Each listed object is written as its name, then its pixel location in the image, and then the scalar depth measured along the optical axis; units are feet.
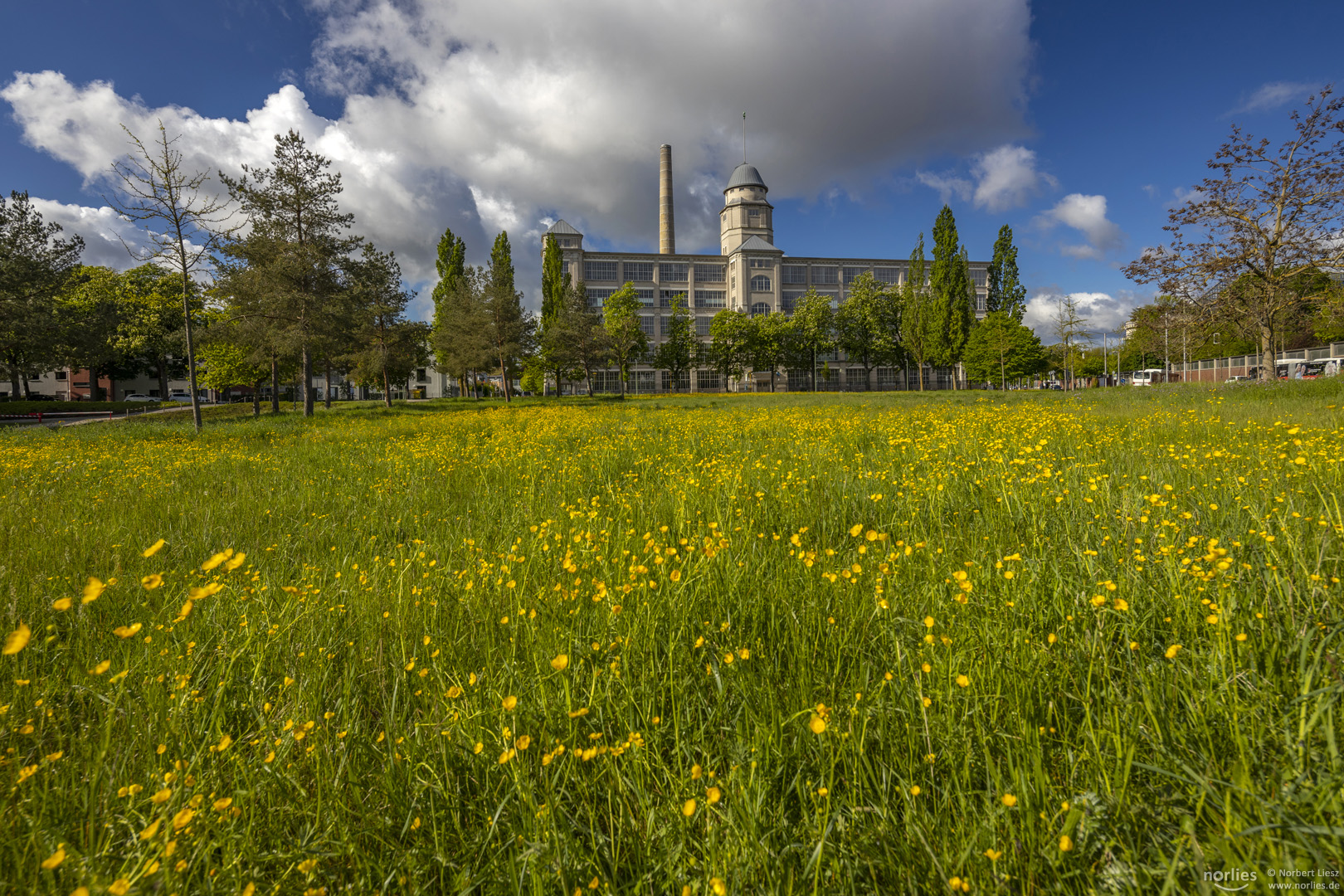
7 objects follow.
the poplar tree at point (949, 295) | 166.30
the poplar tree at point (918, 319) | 169.89
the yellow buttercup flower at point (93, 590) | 3.22
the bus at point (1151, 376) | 235.81
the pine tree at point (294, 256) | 70.28
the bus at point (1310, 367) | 137.80
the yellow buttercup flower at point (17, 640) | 2.85
